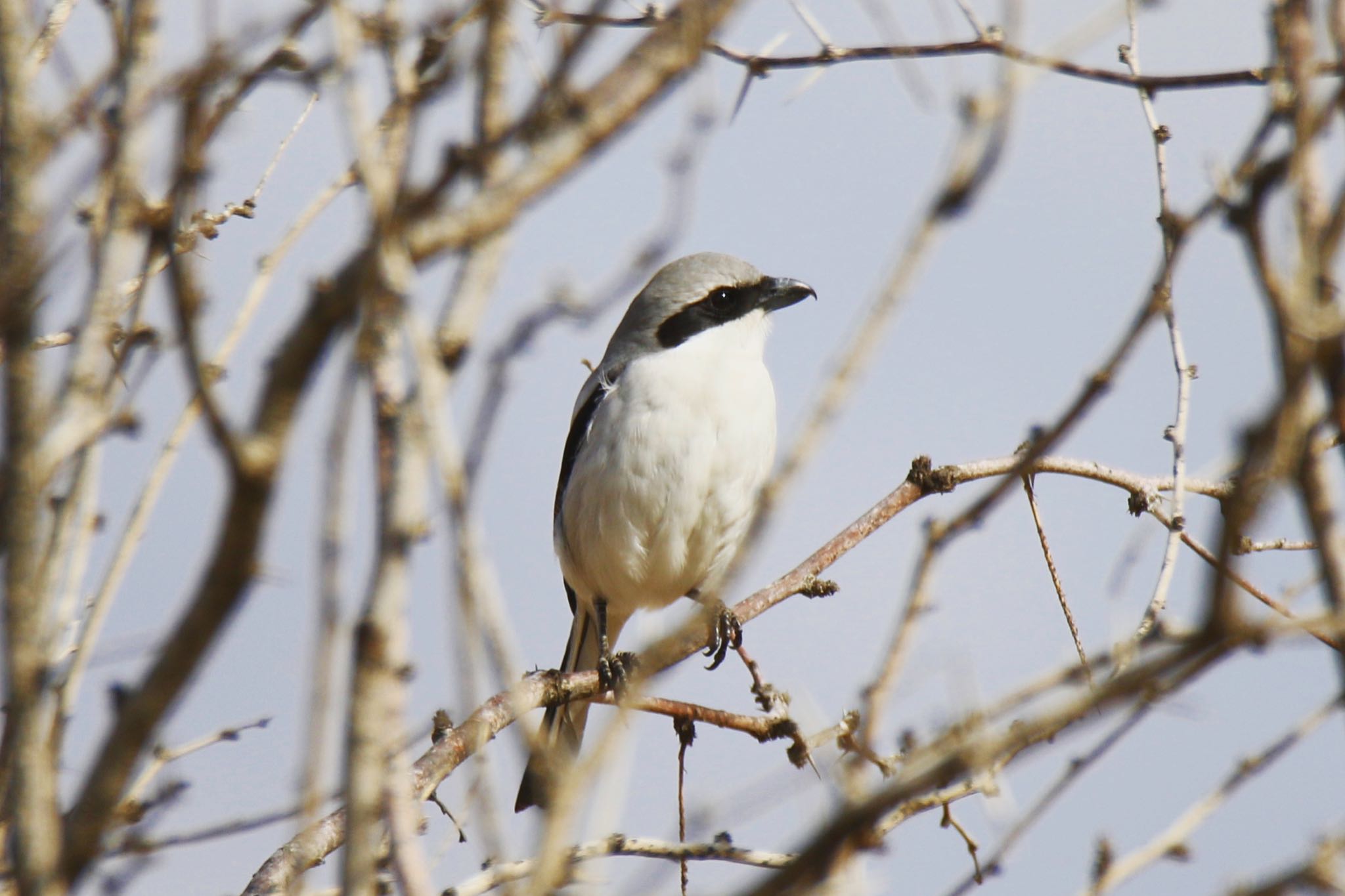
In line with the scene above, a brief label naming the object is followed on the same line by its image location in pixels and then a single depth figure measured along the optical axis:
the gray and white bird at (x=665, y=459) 10.73
